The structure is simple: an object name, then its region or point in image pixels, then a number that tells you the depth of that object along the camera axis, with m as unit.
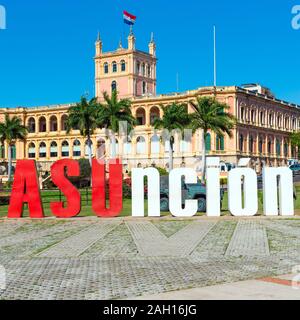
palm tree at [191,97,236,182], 58.19
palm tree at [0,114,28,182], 77.19
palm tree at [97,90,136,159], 61.07
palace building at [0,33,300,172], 82.44
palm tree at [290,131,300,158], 91.74
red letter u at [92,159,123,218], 21.94
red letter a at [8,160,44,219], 21.69
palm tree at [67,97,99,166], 64.38
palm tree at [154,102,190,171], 61.91
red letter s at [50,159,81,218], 21.47
